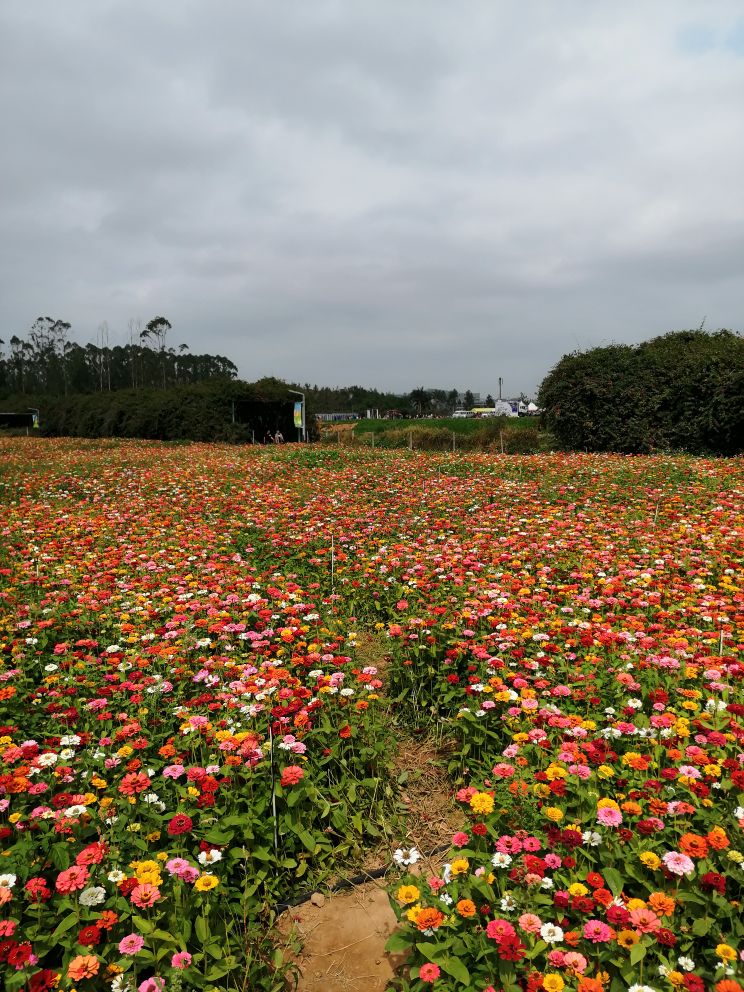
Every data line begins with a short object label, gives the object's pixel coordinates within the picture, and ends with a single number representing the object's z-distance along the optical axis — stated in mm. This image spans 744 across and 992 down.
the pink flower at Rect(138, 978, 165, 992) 1665
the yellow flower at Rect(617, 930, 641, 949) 1643
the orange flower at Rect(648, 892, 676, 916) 1695
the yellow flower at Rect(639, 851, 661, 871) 1857
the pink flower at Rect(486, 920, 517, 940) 1650
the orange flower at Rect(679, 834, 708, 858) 1818
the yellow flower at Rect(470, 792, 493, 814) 2145
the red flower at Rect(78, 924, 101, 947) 1715
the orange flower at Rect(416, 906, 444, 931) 1727
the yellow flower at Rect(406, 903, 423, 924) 1769
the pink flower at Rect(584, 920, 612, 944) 1648
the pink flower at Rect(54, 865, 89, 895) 1831
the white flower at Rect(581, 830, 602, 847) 2029
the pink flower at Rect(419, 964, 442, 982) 1636
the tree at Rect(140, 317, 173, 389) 71750
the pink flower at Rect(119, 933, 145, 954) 1713
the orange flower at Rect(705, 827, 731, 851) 1838
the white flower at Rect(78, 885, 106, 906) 1850
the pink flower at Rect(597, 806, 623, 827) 1979
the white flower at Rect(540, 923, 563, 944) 1686
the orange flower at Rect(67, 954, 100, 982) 1640
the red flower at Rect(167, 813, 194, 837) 2041
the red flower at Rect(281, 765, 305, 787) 2339
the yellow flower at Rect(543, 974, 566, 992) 1536
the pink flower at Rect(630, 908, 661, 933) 1646
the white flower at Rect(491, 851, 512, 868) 1937
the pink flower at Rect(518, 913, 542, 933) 1702
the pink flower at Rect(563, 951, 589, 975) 1579
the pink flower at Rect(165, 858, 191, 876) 1930
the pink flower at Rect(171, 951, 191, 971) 1722
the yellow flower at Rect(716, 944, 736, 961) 1552
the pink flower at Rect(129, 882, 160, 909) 1788
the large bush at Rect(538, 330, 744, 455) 14758
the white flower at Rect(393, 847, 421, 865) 2156
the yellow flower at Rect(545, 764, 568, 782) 2305
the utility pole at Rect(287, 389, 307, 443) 28484
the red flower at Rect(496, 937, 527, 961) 1609
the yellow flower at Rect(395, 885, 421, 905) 1850
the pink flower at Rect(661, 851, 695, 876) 1782
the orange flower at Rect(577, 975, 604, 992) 1506
